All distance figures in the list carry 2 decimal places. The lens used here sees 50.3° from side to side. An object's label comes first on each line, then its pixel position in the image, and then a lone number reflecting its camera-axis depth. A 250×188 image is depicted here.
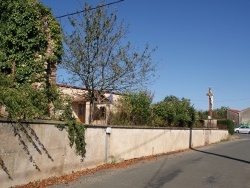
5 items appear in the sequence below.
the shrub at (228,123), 33.23
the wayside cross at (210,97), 31.58
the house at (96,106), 12.26
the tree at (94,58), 14.25
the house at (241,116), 71.09
